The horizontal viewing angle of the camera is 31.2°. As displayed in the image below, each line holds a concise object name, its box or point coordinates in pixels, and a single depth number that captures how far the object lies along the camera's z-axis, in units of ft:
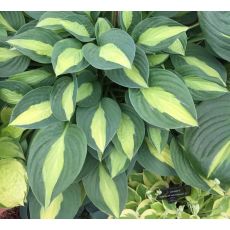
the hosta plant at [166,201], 3.88
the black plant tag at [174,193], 3.95
